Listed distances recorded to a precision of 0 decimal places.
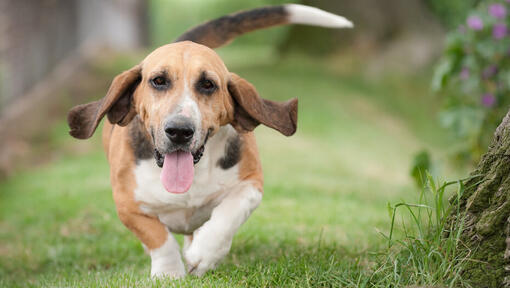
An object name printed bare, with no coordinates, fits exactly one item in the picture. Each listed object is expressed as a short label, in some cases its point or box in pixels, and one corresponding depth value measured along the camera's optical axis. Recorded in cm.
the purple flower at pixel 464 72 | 812
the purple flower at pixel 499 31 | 788
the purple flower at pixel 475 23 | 783
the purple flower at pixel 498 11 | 791
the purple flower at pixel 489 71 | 822
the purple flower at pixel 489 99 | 816
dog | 374
